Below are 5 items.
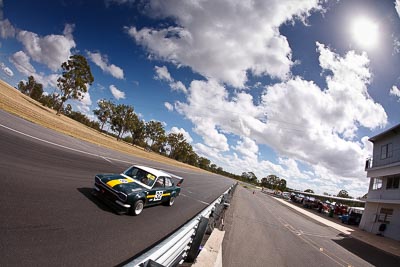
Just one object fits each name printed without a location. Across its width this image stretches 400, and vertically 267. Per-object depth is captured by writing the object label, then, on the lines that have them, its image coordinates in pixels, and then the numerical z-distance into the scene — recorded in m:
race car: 7.25
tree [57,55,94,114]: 47.00
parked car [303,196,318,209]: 46.83
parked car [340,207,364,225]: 31.79
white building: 22.59
